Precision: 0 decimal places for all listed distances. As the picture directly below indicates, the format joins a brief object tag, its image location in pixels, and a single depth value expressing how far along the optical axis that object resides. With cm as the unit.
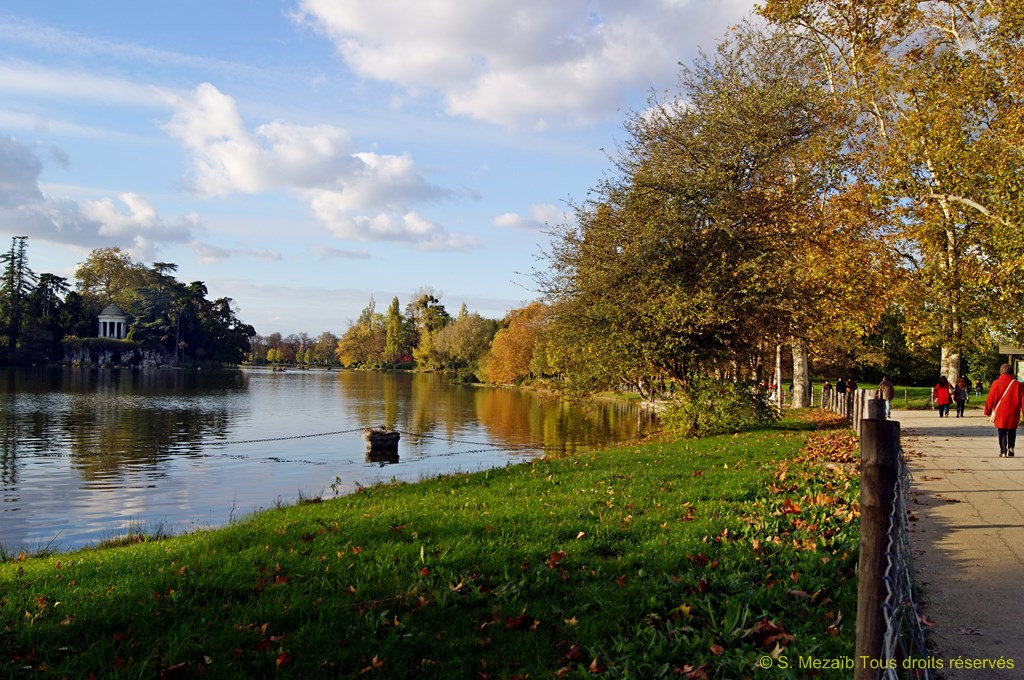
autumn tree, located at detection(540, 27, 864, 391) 1962
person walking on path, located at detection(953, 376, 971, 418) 2550
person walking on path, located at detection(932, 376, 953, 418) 2430
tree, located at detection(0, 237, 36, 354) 10331
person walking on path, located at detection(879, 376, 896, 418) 2094
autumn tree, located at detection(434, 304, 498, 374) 10765
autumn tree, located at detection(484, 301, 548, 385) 7188
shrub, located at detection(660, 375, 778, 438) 2052
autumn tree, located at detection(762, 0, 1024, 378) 2108
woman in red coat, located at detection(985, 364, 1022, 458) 1398
